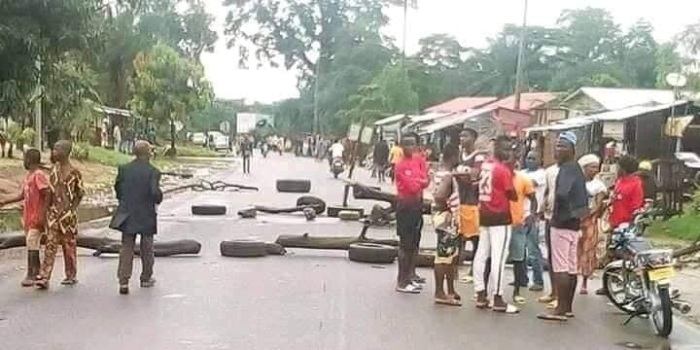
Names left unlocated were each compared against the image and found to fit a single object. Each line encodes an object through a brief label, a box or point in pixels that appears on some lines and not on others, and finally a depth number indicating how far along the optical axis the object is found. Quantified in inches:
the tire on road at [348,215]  903.7
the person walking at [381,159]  1674.5
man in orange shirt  450.0
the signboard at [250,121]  4133.9
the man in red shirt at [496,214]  433.4
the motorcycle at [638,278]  390.0
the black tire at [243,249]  613.0
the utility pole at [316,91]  3481.8
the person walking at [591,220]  468.4
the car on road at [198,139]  3596.5
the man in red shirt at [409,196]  472.4
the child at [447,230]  452.8
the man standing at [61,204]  466.9
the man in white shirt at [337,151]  1752.0
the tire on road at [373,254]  597.6
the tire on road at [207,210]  930.1
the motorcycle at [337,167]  1699.1
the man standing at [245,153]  1932.8
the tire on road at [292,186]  1285.7
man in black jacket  466.6
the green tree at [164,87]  2390.5
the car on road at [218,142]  3479.3
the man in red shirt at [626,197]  466.0
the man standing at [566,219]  415.8
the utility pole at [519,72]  1537.0
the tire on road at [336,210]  924.2
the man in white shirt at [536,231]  485.1
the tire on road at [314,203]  939.8
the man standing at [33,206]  466.0
